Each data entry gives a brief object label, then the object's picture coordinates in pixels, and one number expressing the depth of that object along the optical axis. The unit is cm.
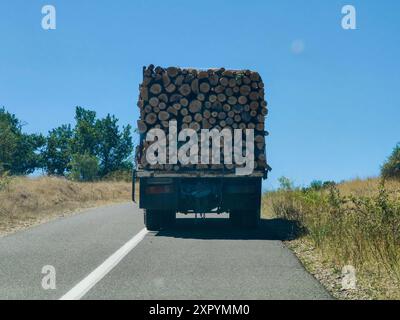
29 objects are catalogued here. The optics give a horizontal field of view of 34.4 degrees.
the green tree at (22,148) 7387
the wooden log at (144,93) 1459
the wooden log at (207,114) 1457
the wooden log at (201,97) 1464
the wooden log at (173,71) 1468
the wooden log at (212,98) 1467
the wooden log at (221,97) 1467
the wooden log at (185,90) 1469
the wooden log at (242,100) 1465
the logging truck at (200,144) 1371
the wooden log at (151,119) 1442
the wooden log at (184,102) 1462
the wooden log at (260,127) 1448
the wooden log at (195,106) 1459
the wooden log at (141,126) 1439
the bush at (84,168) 6744
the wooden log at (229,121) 1455
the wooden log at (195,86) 1471
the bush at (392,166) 3886
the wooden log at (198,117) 1454
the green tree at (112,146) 7375
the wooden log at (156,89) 1465
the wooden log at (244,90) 1473
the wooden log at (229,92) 1472
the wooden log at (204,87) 1471
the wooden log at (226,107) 1462
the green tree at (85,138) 7412
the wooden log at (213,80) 1477
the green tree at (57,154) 7738
